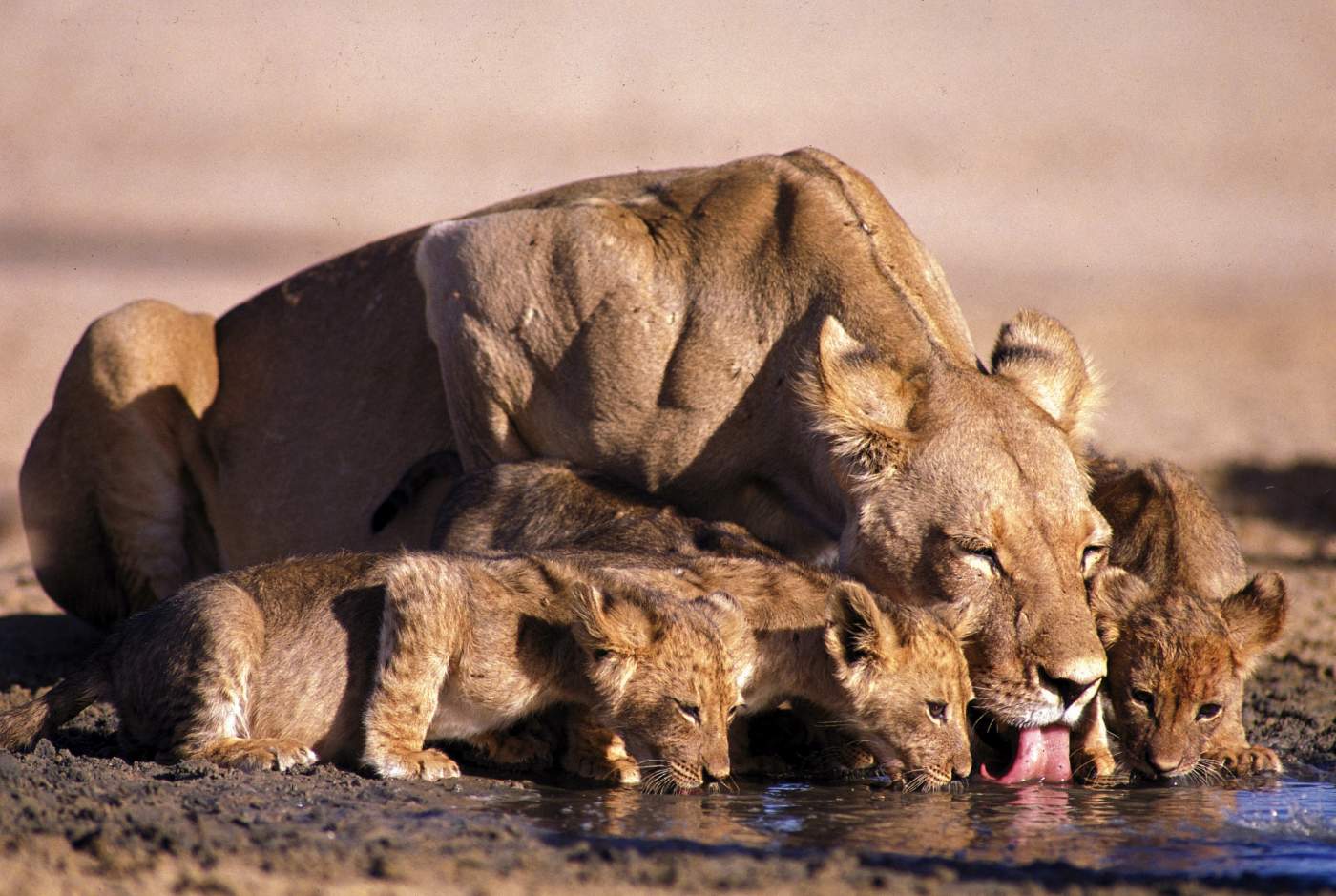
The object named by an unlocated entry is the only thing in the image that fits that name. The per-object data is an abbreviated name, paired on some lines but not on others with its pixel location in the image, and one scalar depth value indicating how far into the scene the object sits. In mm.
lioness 13078
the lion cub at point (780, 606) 12531
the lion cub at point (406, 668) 12062
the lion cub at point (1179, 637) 12820
